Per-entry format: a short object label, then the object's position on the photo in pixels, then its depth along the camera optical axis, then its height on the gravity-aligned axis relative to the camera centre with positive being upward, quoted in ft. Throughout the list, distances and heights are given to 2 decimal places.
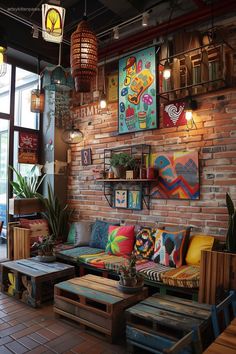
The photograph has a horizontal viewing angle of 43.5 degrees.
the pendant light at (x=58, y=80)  11.82 +4.46
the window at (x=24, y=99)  16.42 +4.95
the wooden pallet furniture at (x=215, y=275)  8.56 -2.61
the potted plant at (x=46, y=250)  12.29 -2.63
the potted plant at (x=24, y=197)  14.78 -0.51
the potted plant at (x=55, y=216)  15.64 -1.52
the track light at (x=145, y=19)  11.46 +6.55
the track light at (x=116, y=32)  12.48 +6.55
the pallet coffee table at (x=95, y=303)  8.31 -3.51
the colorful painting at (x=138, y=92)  13.07 +4.40
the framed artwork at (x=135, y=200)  13.50 -0.58
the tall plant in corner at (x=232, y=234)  9.05 -1.46
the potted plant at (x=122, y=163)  13.33 +1.09
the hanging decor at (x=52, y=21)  8.71 +4.94
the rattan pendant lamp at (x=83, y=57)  7.72 +3.44
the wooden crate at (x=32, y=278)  10.65 -3.45
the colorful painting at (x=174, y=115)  12.13 +3.05
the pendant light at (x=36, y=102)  14.39 +4.20
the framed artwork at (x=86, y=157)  15.75 +1.64
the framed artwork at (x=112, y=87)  14.80 +5.05
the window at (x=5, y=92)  15.80 +5.15
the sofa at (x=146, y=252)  9.87 -2.71
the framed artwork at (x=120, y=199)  14.08 -0.56
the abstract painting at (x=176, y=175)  11.73 +0.52
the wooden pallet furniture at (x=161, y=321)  7.07 -3.27
